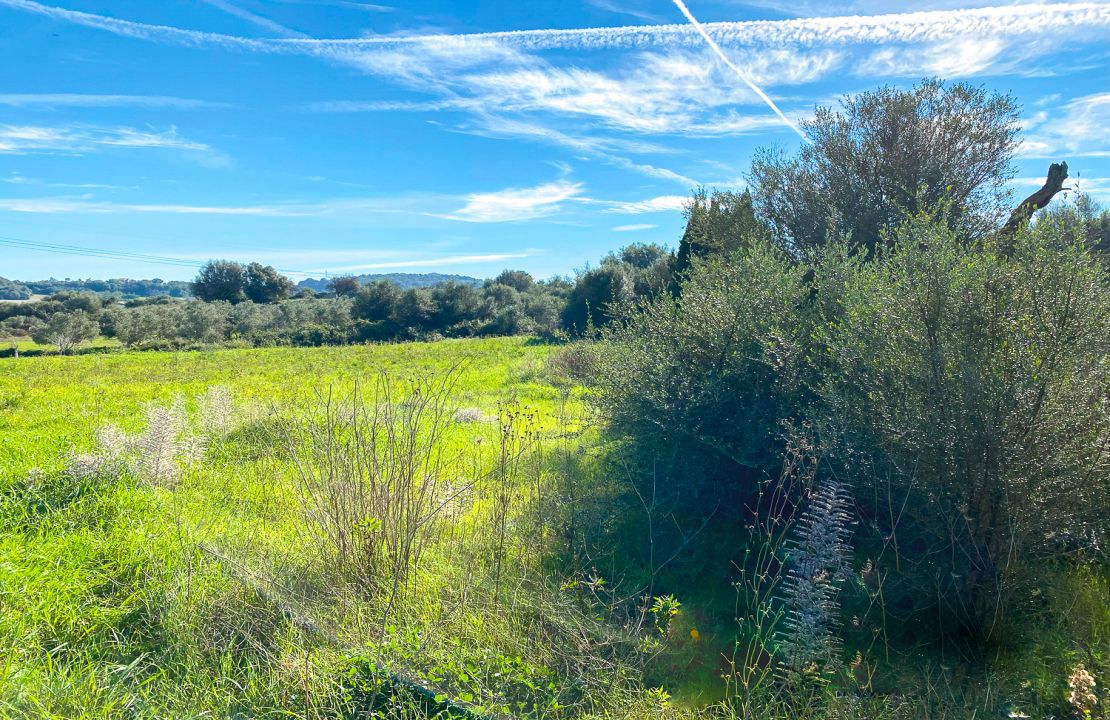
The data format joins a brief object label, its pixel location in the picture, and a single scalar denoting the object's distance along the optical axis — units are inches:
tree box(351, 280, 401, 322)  1909.4
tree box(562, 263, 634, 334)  1080.4
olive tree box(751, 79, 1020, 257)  406.3
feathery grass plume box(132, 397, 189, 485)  237.3
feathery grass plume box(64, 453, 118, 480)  225.8
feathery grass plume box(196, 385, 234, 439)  311.7
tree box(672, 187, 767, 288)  448.2
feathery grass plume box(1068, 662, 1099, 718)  107.7
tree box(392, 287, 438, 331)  1872.5
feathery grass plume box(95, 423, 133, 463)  236.1
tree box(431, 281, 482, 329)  1894.7
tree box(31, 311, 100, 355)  1391.5
